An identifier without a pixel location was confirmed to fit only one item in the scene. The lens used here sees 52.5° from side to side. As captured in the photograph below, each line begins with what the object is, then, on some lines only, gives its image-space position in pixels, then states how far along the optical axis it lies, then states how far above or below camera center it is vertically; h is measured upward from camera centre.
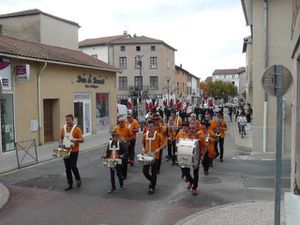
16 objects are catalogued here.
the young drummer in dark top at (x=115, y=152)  7.09 -1.30
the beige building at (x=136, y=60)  44.60 +5.32
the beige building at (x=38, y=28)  18.62 +4.40
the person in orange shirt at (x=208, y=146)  8.57 -1.47
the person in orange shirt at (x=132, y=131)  9.60 -1.14
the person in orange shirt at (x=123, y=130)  8.63 -0.96
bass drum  6.52 -1.24
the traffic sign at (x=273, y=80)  4.07 +0.21
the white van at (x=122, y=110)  22.02 -1.01
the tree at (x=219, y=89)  72.37 +1.56
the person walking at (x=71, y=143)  7.23 -1.10
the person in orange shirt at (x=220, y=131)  10.39 -1.21
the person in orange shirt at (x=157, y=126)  7.77 -0.79
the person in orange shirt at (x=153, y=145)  6.99 -1.17
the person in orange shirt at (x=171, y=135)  10.20 -1.33
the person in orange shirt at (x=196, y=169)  6.79 -1.60
